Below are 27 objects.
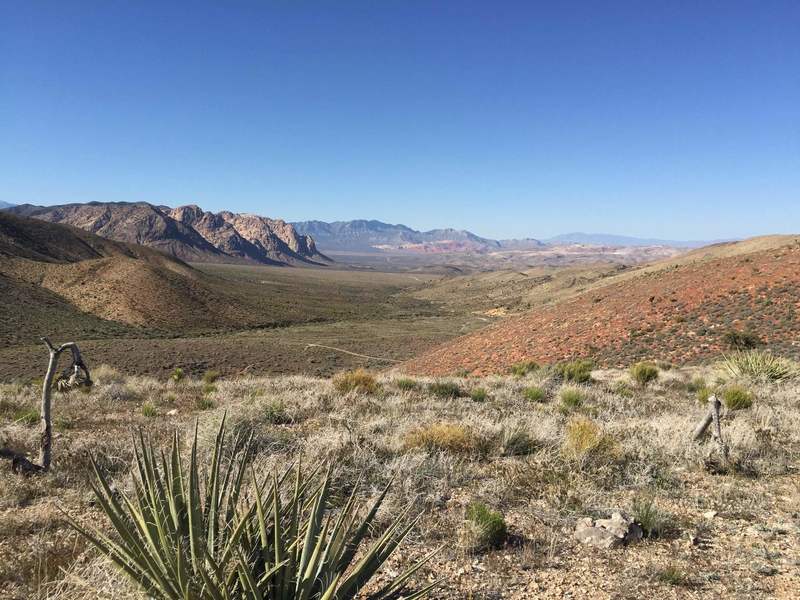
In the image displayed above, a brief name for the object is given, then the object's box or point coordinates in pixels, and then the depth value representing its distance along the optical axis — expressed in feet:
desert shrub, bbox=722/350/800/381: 38.55
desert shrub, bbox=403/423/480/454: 20.67
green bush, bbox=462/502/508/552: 13.21
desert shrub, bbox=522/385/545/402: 33.99
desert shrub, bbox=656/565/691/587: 11.66
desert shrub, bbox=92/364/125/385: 47.73
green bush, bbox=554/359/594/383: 42.45
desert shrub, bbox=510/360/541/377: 54.62
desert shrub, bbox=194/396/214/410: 30.60
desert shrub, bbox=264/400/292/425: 25.93
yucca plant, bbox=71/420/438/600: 6.87
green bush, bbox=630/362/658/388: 41.09
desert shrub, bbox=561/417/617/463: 19.26
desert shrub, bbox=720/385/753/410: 29.09
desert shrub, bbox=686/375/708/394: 38.34
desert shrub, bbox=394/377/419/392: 39.01
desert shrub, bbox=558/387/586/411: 30.91
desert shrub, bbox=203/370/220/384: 51.52
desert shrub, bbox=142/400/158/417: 27.89
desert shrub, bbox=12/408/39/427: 24.20
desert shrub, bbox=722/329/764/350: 54.08
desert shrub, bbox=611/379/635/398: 36.22
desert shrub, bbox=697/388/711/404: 31.96
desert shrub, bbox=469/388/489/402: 34.14
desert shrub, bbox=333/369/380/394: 35.76
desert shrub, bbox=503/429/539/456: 21.26
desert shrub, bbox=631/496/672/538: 14.01
